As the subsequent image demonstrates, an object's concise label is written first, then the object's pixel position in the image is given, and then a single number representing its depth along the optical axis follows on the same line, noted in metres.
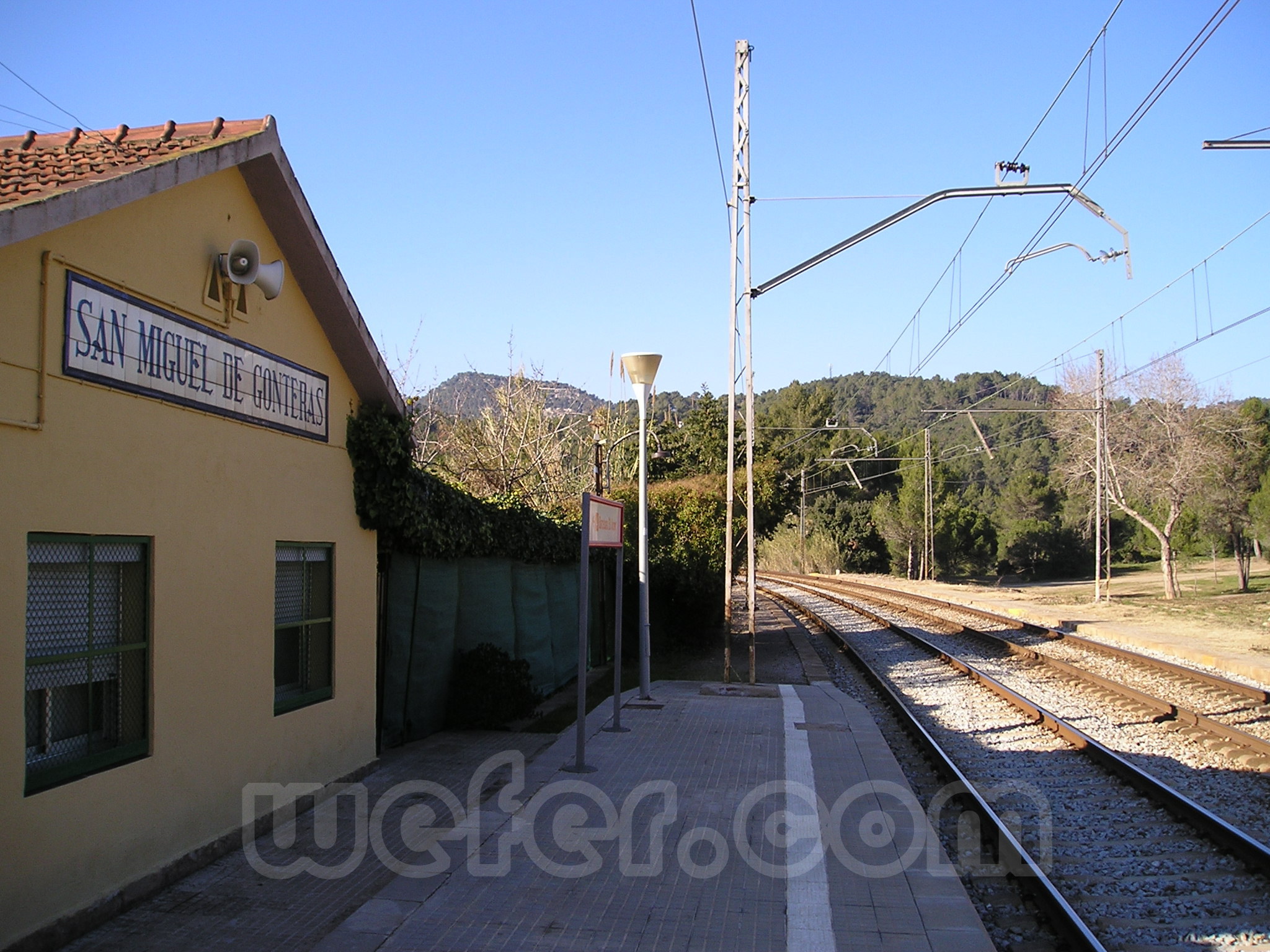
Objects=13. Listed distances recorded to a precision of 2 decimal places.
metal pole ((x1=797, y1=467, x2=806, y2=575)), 64.19
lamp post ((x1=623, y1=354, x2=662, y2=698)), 12.71
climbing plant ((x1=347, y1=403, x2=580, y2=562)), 9.12
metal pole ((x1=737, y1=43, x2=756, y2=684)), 15.52
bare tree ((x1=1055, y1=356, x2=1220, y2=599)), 39.75
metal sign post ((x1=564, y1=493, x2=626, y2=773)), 9.12
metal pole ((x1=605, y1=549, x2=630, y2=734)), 11.22
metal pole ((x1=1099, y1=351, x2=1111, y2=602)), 32.75
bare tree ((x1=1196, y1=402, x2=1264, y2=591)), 44.03
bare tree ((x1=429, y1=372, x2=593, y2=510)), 22.84
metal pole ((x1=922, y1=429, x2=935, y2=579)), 51.84
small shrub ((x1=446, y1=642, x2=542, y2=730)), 11.23
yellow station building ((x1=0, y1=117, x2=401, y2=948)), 5.09
